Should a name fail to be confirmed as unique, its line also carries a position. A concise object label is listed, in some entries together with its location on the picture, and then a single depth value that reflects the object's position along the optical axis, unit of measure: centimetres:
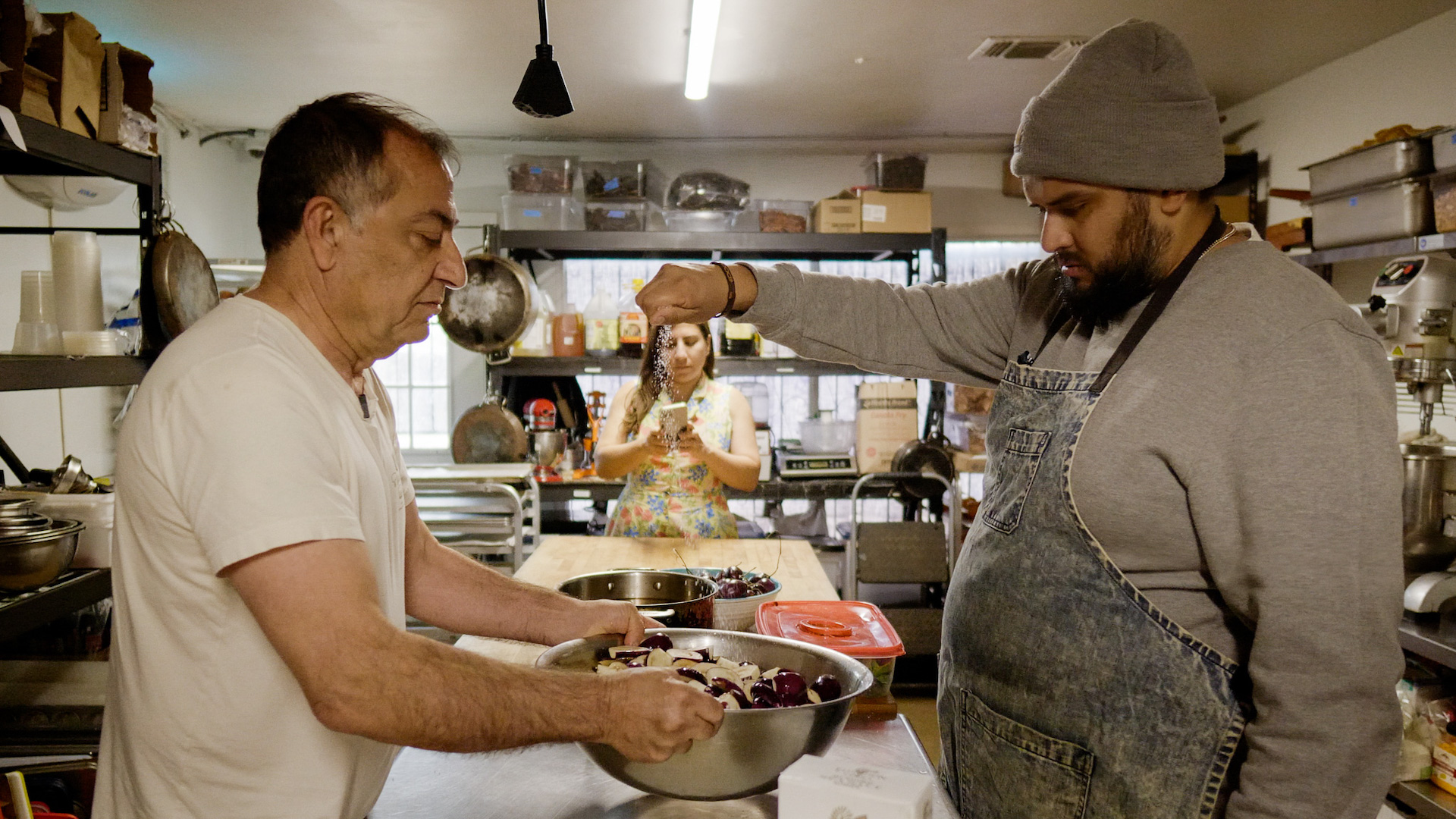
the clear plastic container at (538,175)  509
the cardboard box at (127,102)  239
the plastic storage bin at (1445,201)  304
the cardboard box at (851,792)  87
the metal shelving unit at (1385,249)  310
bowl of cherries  180
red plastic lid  159
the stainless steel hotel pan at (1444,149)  297
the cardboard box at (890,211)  504
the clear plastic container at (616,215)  507
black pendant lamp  230
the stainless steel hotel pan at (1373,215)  318
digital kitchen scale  496
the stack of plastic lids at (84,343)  244
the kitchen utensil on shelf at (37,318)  236
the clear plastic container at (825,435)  516
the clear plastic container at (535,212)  510
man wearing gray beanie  107
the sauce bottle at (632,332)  505
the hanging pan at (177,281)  266
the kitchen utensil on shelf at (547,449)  503
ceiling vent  386
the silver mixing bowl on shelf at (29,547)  198
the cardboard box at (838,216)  502
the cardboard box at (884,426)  509
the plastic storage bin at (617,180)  507
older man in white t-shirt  98
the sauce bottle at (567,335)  512
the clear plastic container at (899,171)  509
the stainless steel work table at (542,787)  119
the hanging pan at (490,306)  452
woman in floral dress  337
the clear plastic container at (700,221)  516
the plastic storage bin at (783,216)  514
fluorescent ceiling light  334
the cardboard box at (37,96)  206
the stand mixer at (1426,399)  260
